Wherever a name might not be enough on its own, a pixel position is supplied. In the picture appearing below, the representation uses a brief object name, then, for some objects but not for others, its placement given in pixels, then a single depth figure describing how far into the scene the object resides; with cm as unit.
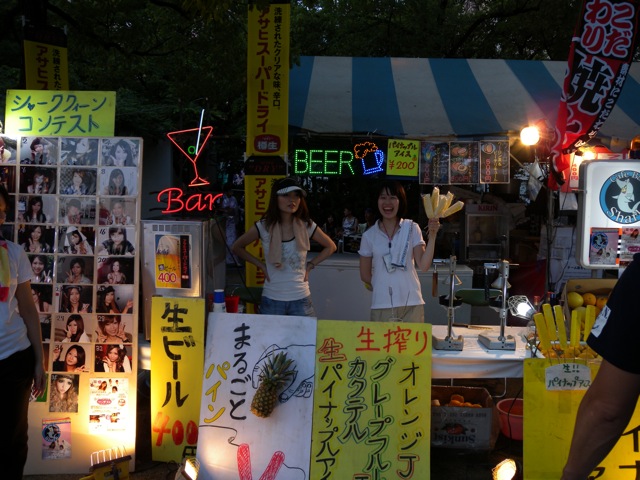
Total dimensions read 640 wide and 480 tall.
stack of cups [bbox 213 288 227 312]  388
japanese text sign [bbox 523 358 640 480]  347
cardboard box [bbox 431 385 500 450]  409
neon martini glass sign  469
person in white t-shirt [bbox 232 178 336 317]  440
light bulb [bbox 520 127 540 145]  680
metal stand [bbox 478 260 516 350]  398
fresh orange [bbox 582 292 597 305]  440
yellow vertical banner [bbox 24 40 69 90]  607
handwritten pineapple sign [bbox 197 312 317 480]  353
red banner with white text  544
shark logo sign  352
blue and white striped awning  753
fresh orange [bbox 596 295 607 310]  436
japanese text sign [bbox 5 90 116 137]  401
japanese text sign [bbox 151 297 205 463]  395
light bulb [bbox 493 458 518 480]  317
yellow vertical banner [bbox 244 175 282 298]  602
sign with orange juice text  351
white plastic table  375
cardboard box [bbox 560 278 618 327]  452
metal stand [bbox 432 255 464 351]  387
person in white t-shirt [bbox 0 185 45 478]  319
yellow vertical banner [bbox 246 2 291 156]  593
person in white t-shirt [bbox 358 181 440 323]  416
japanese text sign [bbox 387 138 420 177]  725
